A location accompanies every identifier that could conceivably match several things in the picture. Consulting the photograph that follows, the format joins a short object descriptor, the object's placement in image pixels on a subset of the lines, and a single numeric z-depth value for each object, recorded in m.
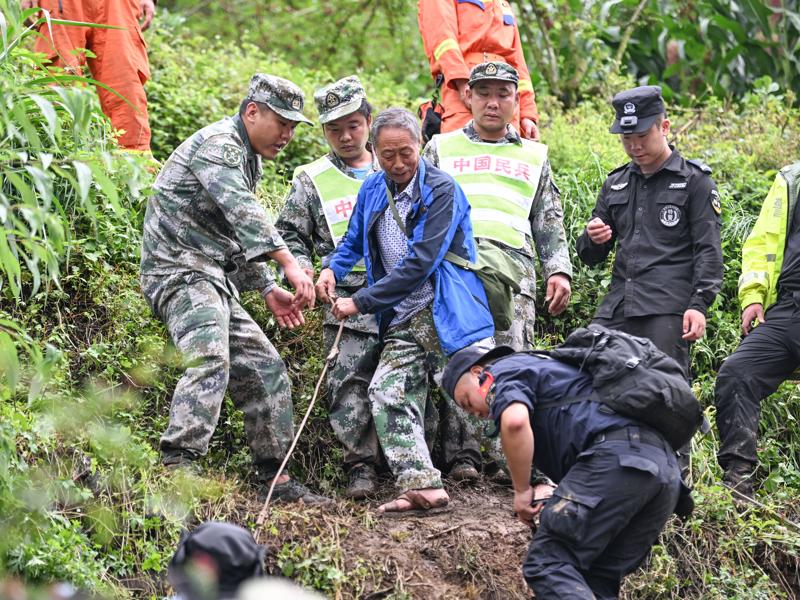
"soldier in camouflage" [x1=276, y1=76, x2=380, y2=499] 12.54
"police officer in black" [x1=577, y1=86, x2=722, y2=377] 12.77
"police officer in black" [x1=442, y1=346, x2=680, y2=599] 9.34
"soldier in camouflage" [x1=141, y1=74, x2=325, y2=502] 11.20
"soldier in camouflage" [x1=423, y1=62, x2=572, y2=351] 13.12
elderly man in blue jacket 11.55
